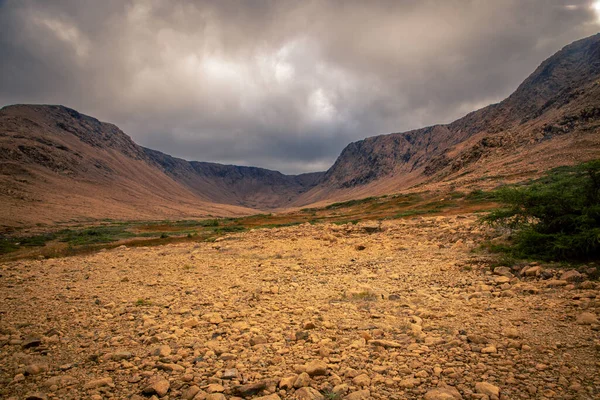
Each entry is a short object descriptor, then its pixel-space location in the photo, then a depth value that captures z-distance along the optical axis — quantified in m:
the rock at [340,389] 3.32
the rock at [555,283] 5.70
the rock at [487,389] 3.03
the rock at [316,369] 3.68
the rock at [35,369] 3.86
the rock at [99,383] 3.55
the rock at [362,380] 3.44
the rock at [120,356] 4.24
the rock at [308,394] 3.24
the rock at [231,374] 3.73
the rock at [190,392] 3.37
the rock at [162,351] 4.31
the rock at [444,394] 3.04
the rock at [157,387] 3.43
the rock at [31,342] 4.64
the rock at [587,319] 4.17
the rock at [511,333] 4.12
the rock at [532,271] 6.45
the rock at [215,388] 3.44
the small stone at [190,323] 5.37
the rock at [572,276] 5.79
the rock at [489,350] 3.82
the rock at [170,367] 3.91
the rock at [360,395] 3.19
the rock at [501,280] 6.50
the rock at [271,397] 3.23
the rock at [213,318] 5.51
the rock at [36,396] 3.28
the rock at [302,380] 3.48
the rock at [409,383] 3.36
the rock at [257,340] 4.61
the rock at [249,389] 3.39
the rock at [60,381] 3.61
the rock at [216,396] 3.26
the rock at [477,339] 4.10
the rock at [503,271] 6.88
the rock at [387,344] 4.25
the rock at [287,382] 3.48
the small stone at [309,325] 5.04
